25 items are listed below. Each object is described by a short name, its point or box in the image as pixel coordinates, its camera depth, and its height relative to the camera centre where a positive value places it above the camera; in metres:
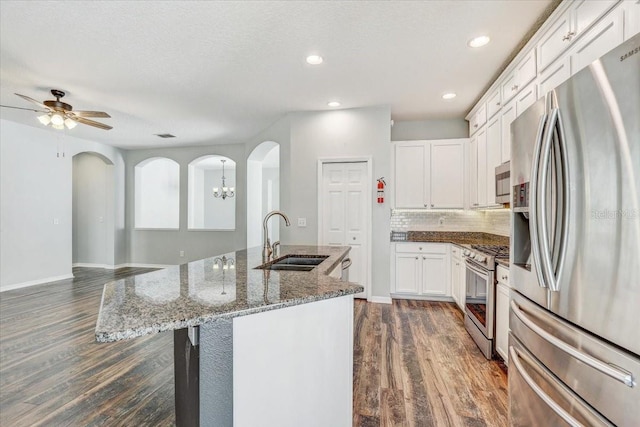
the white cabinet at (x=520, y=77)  2.56 +1.21
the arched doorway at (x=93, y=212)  7.17 +0.04
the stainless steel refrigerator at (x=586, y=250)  0.93 -0.12
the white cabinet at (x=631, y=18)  1.44 +0.90
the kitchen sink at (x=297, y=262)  2.29 -0.37
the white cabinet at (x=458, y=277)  3.68 -0.76
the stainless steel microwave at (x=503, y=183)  2.93 +0.30
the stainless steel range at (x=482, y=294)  2.66 -0.71
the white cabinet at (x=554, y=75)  2.05 +0.96
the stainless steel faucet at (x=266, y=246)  2.32 -0.24
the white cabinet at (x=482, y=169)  3.86 +0.56
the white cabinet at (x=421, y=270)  4.45 -0.78
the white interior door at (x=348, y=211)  4.55 +0.05
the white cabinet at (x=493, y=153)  3.41 +0.67
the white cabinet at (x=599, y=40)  1.57 +0.93
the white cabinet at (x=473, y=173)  4.25 +0.57
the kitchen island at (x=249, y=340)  1.08 -0.47
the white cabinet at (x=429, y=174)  4.67 +0.60
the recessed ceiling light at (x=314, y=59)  3.05 +1.49
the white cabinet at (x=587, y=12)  1.66 +1.12
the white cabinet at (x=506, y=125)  3.02 +0.89
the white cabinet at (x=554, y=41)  2.04 +1.18
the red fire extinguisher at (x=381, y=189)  4.45 +0.35
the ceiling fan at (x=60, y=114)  3.63 +1.14
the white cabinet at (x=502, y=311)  2.40 -0.75
